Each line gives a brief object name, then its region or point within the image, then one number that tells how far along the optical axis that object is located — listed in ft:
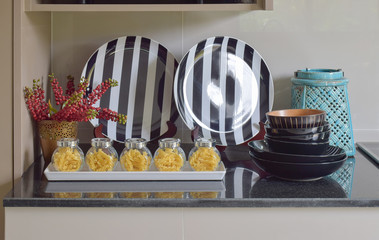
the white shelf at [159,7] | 5.86
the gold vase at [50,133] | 5.95
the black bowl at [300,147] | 5.49
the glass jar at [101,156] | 5.54
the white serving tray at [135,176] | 5.49
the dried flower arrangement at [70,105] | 5.85
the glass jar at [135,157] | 5.53
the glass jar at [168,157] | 5.53
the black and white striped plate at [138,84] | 6.81
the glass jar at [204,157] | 5.56
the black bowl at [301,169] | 5.34
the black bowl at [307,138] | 5.55
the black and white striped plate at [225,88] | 6.72
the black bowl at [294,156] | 5.39
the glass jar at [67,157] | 5.51
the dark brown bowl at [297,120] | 5.53
